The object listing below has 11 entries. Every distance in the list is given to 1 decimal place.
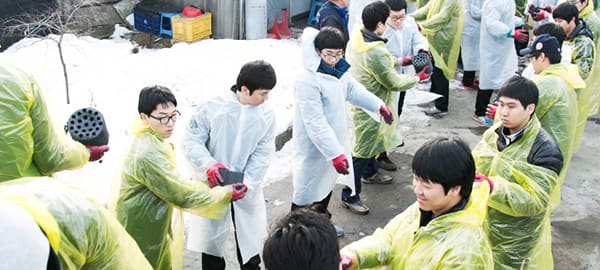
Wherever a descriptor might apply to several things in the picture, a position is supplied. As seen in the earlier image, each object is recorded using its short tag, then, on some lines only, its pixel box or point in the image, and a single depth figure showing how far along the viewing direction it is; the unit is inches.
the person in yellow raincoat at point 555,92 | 140.3
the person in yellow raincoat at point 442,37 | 265.7
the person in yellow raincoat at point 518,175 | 111.7
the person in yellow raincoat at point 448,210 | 81.3
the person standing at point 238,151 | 131.0
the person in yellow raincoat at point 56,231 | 57.7
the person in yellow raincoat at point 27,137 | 102.4
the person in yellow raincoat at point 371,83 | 187.0
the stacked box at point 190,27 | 326.3
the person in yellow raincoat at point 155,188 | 115.4
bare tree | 276.3
